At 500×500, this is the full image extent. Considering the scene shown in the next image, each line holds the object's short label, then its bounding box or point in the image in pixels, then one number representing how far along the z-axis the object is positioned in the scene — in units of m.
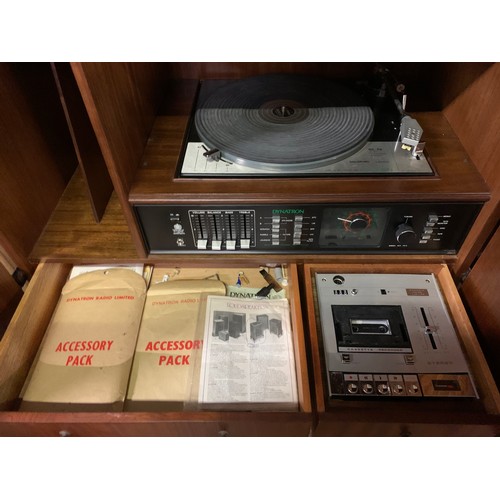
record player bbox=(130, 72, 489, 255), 0.83
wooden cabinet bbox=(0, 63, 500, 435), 0.72
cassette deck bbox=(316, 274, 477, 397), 0.79
